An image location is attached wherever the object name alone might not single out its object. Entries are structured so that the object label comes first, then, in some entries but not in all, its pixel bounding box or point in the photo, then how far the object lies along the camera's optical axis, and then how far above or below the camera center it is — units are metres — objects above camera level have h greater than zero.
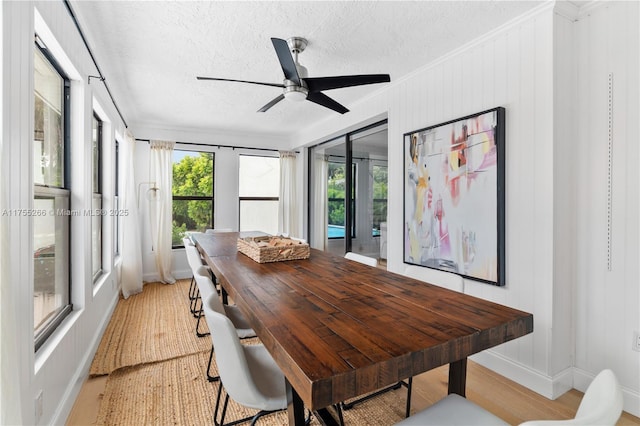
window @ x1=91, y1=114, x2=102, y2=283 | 3.07 +0.13
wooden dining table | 0.80 -0.38
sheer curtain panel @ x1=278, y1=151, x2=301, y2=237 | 5.78 +0.29
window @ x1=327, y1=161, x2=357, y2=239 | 4.74 +0.18
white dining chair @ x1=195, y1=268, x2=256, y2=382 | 1.41 -0.42
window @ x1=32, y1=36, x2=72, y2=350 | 1.75 +0.08
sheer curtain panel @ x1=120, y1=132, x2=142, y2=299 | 4.21 -0.24
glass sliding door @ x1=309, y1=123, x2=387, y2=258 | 4.09 +0.28
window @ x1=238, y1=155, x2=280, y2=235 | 5.79 +0.35
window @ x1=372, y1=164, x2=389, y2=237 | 3.91 +0.19
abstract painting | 2.31 +0.12
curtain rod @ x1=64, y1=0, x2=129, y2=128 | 1.90 +1.21
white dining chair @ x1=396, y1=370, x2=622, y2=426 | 0.68 -0.47
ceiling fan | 2.13 +0.91
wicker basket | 2.06 -0.26
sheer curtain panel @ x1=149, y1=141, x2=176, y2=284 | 4.95 +0.07
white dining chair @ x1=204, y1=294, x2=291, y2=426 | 1.17 -0.63
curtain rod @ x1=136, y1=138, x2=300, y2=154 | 5.02 +1.13
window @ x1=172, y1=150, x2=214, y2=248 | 5.29 +0.32
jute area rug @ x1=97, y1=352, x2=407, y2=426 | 1.85 -1.21
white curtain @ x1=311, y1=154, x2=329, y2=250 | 5.38 +0.17
